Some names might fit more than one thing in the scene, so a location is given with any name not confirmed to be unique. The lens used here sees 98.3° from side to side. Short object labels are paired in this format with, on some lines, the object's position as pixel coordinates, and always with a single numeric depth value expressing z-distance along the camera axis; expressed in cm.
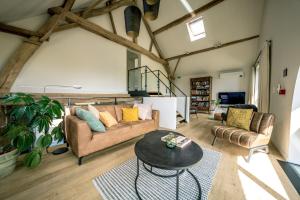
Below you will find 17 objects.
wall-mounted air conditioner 622
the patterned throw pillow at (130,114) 314
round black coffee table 120
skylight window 526
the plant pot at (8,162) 162
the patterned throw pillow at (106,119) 258
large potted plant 168
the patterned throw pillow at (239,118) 259
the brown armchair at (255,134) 216
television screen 623
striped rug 138
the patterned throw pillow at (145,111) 329
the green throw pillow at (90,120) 211
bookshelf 711
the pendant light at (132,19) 213
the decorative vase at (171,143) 154
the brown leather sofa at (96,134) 193
